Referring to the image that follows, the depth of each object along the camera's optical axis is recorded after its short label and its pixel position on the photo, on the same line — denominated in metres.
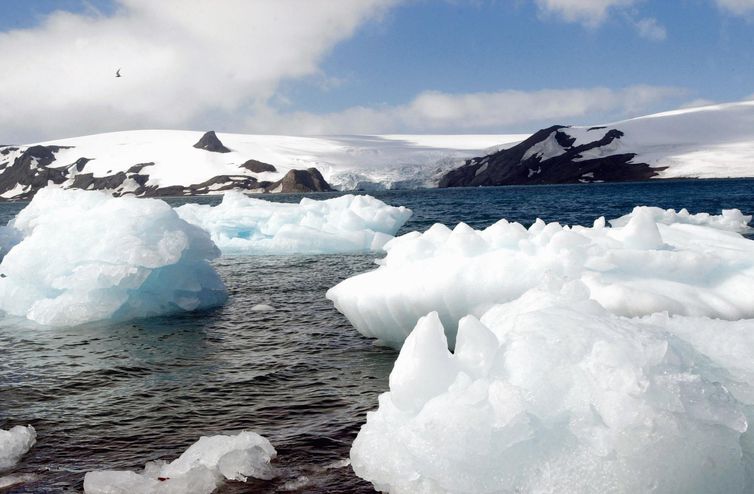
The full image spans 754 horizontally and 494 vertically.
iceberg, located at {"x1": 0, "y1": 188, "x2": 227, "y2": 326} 12.06
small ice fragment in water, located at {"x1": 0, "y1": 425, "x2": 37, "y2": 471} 5.76
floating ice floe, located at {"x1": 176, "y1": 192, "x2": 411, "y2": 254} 23.27
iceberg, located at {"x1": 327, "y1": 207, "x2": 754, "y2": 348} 7.48
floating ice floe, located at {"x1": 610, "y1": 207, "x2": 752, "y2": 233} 24.66
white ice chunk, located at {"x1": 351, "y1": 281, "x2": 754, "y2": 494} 3.90
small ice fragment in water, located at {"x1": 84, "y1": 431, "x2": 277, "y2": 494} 4.90
